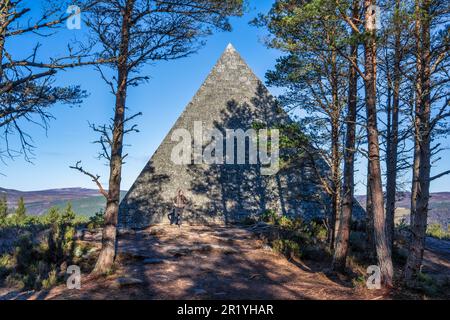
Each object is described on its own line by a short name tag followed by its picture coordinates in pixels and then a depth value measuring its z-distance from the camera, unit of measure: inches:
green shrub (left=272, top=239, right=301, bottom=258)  505.0
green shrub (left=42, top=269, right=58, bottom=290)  347.6
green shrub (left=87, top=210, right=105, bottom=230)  621.3
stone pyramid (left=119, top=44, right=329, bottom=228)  731.4
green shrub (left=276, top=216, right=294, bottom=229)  655.5
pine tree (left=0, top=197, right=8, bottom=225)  1361.1
